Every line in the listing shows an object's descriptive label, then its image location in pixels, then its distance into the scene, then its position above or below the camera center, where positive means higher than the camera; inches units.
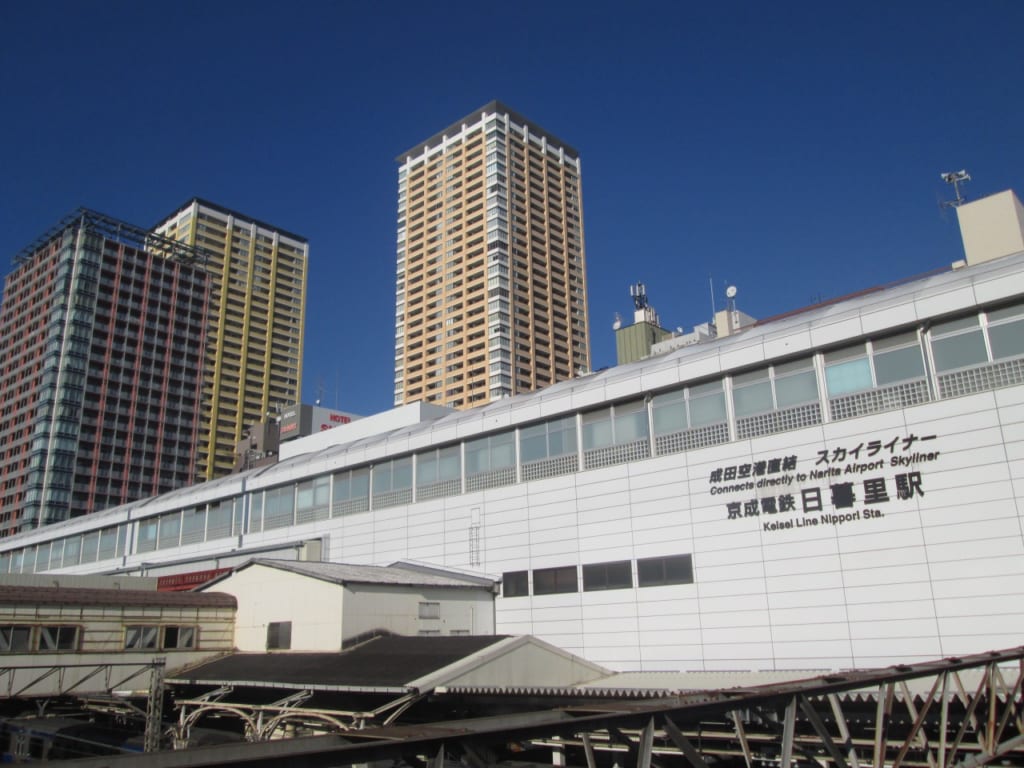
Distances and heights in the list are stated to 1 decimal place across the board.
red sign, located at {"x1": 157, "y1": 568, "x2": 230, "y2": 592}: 1749.8 +107.0
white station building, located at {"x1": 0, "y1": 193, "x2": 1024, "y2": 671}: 852.6 +162.2
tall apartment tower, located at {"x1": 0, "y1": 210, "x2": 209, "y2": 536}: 4704.7 +1629.7
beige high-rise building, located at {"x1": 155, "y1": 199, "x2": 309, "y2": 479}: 5900.6 +2457.4
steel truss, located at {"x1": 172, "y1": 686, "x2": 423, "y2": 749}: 865.5 -110.5
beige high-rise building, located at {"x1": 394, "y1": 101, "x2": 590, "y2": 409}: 5246.1 +2482.6
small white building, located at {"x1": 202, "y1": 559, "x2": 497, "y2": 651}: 1141.1 +27.6
